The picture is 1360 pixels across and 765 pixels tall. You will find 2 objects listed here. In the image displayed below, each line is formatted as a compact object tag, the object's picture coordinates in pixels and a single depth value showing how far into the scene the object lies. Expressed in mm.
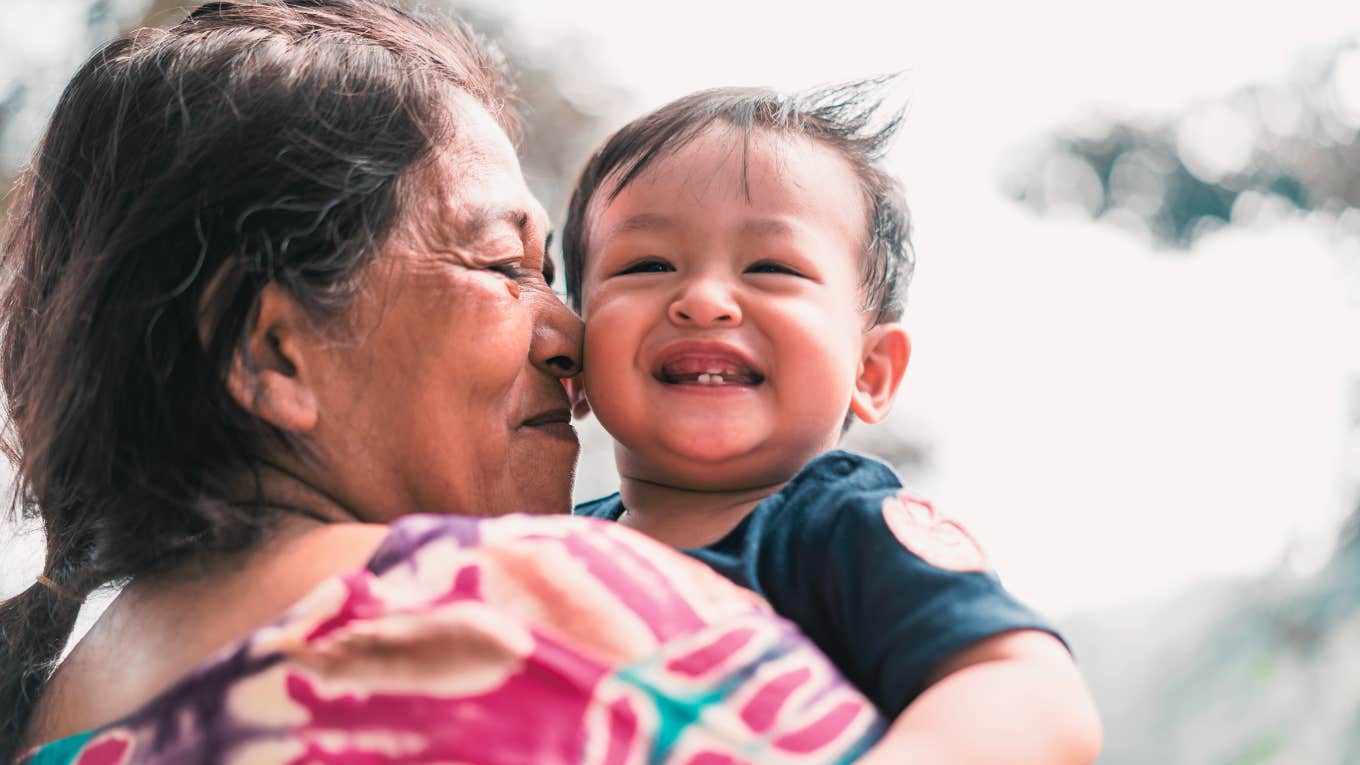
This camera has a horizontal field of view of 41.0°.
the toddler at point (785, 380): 534
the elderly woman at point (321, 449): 474
